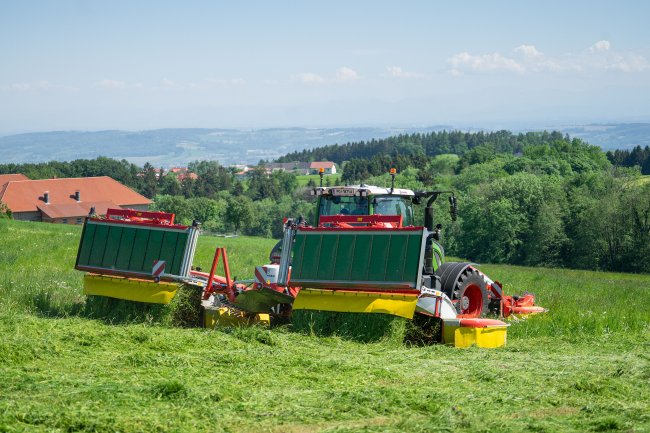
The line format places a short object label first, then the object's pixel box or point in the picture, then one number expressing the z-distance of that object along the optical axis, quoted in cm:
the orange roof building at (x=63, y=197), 9925
